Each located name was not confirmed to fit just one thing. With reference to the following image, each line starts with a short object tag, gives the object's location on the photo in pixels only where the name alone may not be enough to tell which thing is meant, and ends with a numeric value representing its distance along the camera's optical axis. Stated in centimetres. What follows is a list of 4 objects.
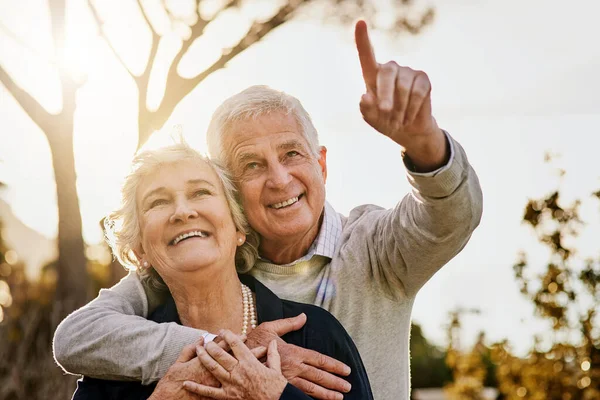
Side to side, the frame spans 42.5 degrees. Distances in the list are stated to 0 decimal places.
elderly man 260
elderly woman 261
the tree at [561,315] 896
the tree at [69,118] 772
